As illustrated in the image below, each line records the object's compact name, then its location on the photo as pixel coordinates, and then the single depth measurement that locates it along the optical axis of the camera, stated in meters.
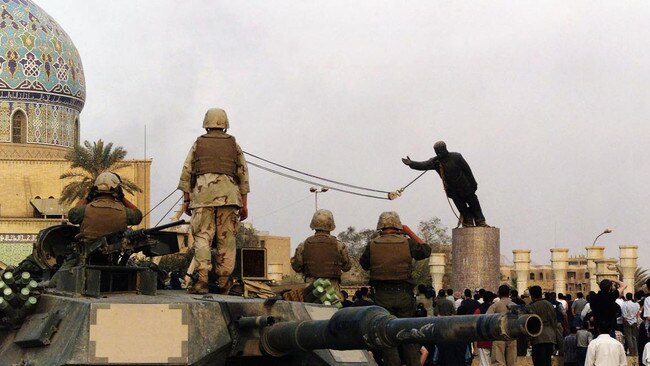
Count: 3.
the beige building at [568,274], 102.31
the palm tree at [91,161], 64.94
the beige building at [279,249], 82.62
